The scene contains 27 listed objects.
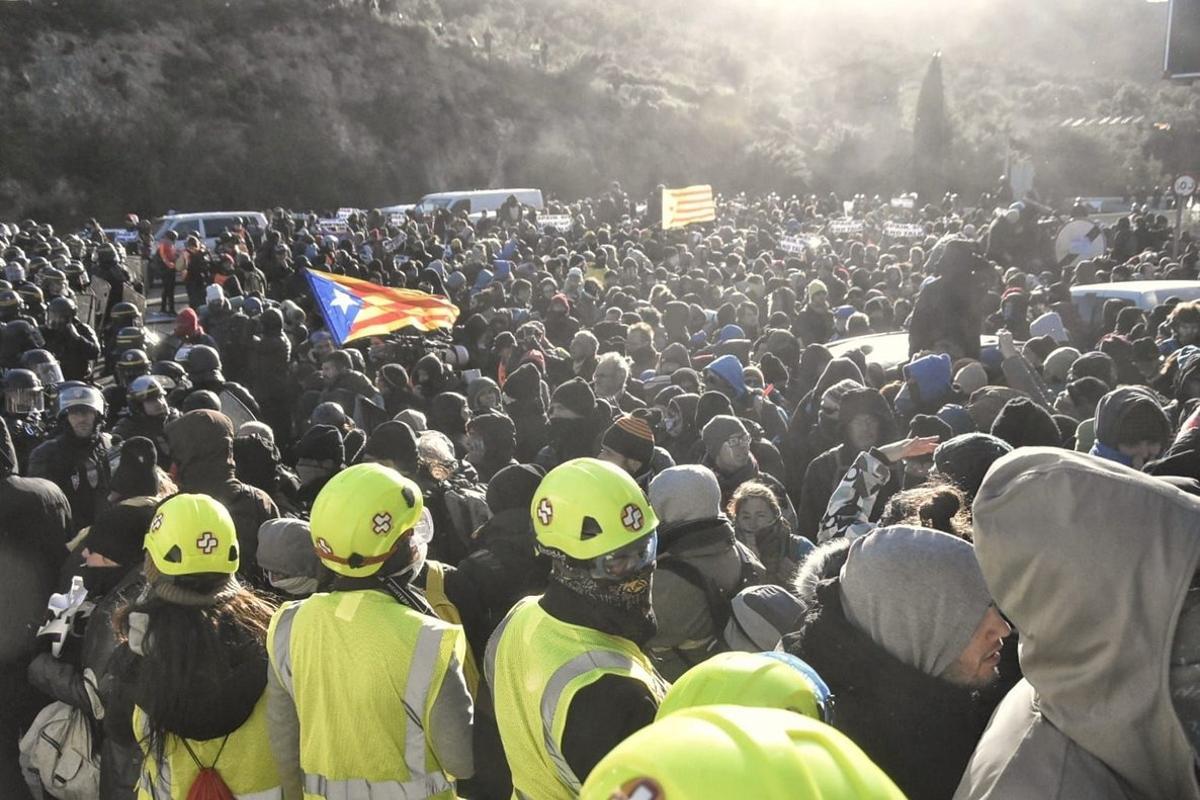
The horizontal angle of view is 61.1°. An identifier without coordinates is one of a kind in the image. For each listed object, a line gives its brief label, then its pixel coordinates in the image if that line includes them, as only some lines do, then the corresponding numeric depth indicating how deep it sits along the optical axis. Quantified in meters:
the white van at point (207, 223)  27.50
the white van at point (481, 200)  32.46
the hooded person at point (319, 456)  5.63
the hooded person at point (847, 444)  5.88
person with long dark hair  3.06
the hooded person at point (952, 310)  8.59
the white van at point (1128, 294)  10.82
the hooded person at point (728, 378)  7.64
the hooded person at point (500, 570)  3.99
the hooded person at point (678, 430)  6.99
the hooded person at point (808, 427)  7.31
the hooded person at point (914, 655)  2.18
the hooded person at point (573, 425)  6.33
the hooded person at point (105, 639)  3.56
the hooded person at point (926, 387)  6.96
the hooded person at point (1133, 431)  4.35
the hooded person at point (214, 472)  4.55
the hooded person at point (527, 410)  7.50
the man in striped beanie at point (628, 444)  4.82
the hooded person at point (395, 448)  5.02
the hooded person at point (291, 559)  3.92
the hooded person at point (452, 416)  7.00
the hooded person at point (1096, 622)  1.55
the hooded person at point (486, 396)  7.57
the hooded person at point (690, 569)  3.51
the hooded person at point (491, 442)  6.12
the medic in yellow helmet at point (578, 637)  2.46
